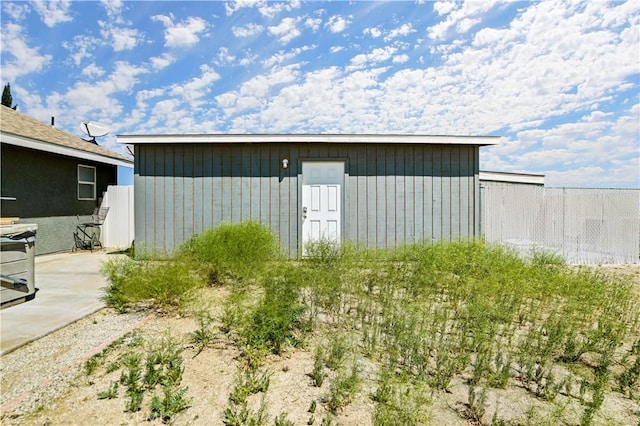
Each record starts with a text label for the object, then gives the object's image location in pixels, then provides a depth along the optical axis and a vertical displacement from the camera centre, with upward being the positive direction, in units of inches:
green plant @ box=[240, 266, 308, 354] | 104.0 -36.9
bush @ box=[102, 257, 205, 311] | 142.3 -32.8
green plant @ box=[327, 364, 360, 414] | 77.4 -45.0
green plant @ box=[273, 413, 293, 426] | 66.3 -43.8
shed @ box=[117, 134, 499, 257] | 285.7 +15.2
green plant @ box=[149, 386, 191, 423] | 72.7 -44.7
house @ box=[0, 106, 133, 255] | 288.7 +32.6
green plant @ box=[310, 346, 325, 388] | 86.4 -43.3
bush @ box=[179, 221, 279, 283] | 171.8 -23.5
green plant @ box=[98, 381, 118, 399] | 79.8 -45.0
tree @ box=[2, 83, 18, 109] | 799.1 +275.6
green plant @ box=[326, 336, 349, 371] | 96.6 -44.2
